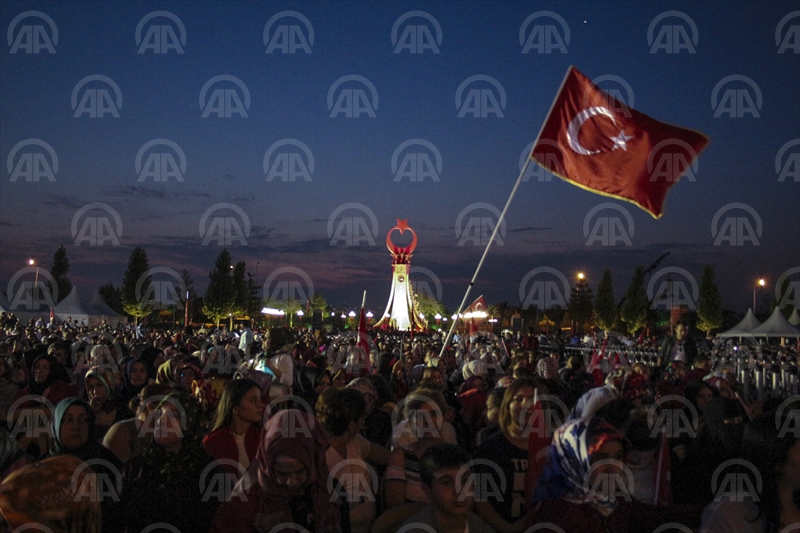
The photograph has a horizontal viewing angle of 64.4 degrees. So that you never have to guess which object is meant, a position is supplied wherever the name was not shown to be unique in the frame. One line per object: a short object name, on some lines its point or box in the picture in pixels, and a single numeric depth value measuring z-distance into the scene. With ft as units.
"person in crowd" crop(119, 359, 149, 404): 25.34
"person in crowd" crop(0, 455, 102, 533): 8.29
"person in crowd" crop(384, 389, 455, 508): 13.47
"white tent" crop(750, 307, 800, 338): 105.19
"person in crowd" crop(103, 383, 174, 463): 15.34
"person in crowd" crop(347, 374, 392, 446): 19.74
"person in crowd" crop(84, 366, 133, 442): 20.88
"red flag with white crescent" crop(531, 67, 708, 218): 34.37
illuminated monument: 230.38
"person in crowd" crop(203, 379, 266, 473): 15.01
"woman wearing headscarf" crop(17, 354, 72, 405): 25.02
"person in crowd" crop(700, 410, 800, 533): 9.67
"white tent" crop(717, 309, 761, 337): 118.01
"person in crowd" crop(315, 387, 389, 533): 13.70
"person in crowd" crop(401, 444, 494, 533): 10.91
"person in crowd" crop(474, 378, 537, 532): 13.53
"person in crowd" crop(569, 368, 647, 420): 18.28
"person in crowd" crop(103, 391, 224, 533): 11.64
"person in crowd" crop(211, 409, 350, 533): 11.08
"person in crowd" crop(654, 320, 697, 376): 39.75
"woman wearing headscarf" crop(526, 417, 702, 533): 10.02
